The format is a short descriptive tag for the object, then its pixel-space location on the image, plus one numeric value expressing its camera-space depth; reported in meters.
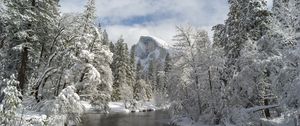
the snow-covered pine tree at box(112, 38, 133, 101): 40.57
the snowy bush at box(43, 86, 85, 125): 13.03
